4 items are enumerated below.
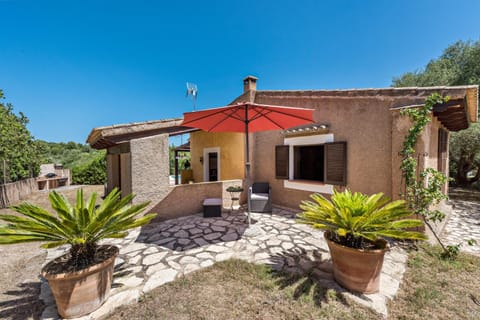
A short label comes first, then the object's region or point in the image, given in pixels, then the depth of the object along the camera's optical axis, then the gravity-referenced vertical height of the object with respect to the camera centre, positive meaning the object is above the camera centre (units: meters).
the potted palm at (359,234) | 2.75 -1.19
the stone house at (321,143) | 4.87 +0.41
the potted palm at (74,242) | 2.37 -1.18
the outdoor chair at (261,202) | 6.90 -1.77
